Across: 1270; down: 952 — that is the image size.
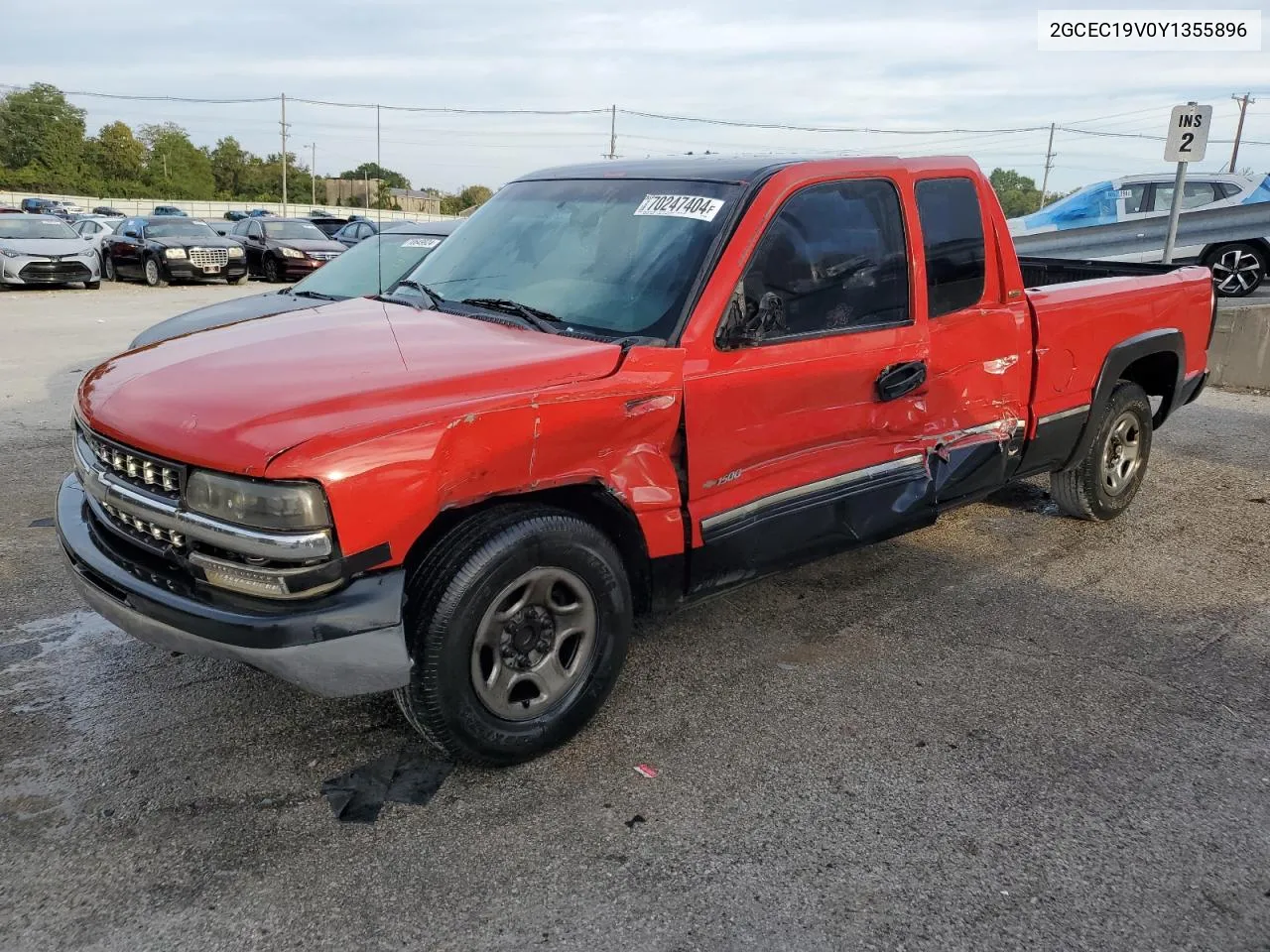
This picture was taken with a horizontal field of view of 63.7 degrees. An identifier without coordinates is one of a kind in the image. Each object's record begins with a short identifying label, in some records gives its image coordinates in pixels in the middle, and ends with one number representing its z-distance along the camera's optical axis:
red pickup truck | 2.72
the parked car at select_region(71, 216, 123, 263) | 22.92
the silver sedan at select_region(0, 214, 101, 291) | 17.92
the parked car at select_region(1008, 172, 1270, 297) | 15.07
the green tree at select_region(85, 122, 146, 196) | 89.81
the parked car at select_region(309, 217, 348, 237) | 30.32
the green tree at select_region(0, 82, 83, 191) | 86.06
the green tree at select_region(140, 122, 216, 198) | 90.44
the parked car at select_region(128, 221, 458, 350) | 7.23
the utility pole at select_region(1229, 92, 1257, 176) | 56.78
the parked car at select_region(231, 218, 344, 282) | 20.17
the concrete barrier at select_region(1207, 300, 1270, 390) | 10.21
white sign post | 10.05
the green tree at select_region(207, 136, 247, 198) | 101.50
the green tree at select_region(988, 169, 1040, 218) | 60.37
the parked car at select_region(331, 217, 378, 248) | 19.49
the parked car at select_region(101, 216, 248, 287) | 19.84
